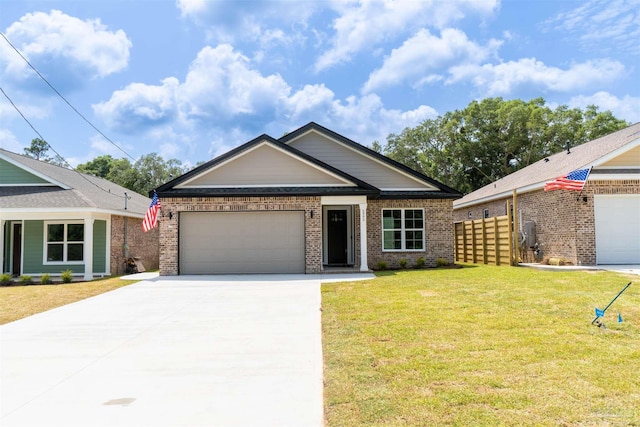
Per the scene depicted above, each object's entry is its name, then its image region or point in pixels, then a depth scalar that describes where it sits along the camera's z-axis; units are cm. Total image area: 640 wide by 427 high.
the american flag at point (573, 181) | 1401
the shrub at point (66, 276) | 1589
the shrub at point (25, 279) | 1597
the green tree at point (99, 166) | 5438
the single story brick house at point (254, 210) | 1587
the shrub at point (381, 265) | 1728
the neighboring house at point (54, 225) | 1658
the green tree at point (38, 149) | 6328
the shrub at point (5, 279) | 1576
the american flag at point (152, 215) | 1562
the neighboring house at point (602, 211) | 1536
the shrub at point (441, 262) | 1772
